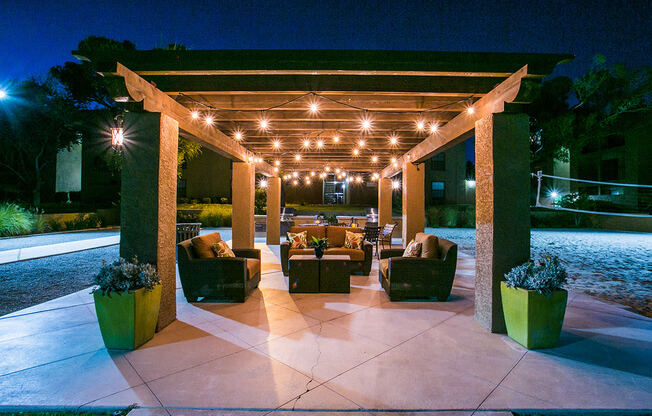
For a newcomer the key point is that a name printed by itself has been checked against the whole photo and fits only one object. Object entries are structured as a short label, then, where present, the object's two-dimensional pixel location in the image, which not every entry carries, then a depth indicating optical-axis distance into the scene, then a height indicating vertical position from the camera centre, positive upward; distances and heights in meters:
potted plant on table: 4.97 -0.64
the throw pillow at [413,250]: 4.74 -0.66
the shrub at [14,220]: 11.55 -0.53
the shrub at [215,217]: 17.83 -0.53
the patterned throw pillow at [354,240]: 6.21 -0.66
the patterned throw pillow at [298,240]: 6.21 -0.66
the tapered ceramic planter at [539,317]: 2.87 -1.04
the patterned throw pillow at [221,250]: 4.61 -0.65
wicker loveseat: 5.96 -0.91
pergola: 3.14 +1.40
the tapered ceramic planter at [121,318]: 2.83 -1.05
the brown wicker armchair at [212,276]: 4.26 -0.98
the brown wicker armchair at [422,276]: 4.36 -0.98
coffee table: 4.80 -1.09
